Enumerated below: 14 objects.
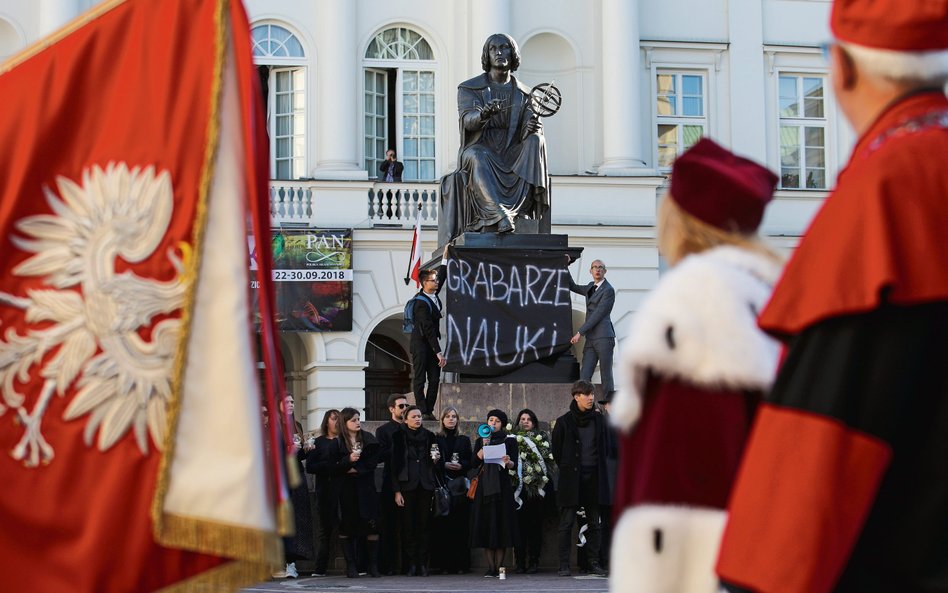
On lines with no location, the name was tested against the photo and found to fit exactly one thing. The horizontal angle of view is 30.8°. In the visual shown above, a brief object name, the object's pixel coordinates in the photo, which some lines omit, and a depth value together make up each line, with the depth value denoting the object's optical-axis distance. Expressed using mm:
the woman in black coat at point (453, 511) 14766
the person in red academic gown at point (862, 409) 2977
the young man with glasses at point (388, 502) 14555
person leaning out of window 34750
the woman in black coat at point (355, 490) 14234
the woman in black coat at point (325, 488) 14312
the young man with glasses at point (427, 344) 15906
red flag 4723
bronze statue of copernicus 16266
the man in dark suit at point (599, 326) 17703
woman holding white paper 14109
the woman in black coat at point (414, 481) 14453
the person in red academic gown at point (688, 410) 4227
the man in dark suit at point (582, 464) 14148
